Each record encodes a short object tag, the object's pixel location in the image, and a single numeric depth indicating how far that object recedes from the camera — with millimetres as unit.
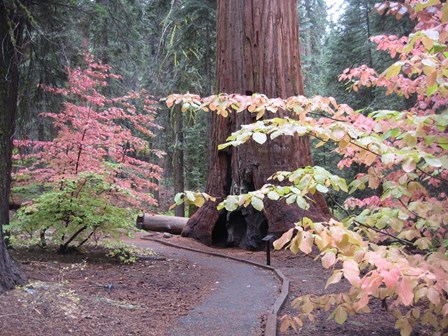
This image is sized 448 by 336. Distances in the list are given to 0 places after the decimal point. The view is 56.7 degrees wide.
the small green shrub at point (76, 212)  6449
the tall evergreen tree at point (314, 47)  21484
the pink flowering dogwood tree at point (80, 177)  6562
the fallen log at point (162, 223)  12344
